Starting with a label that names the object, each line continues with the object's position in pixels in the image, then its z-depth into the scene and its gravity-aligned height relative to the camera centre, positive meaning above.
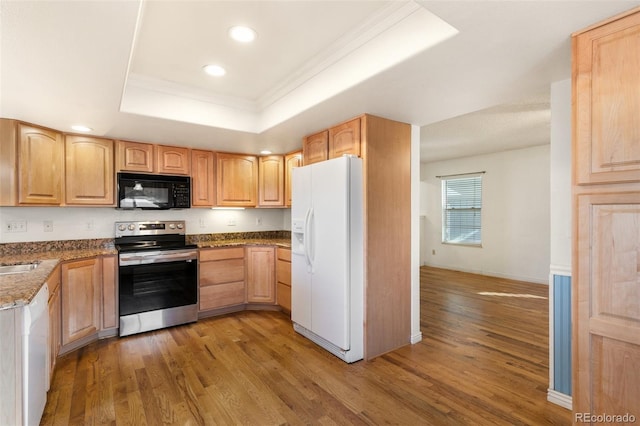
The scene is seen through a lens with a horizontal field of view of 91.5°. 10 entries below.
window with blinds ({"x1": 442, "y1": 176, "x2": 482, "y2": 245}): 6.39 +0.03
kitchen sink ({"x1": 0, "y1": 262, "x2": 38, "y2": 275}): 2.49 -0.45
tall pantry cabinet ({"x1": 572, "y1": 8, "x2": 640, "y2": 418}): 1.37 -0.03
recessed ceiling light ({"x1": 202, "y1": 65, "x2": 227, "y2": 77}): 2.46 +1.14
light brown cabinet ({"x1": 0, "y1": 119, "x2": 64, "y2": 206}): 2.75 +0.45
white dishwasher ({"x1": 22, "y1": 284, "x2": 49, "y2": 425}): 1.54 -0.79
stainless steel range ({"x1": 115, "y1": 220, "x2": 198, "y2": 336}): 3.27 -0.75
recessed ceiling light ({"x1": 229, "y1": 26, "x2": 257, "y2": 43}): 1.97 +1.15
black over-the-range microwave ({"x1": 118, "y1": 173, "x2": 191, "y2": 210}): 3.54 +0.24
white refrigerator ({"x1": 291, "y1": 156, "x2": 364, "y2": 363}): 2.68 -0.40
